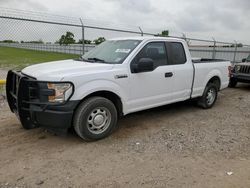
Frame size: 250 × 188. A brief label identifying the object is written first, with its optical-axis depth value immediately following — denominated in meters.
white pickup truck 2.91
